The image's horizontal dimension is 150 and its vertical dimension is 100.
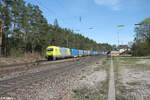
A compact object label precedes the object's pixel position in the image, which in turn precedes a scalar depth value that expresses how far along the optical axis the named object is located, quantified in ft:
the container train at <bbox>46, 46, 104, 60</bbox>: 84.37
